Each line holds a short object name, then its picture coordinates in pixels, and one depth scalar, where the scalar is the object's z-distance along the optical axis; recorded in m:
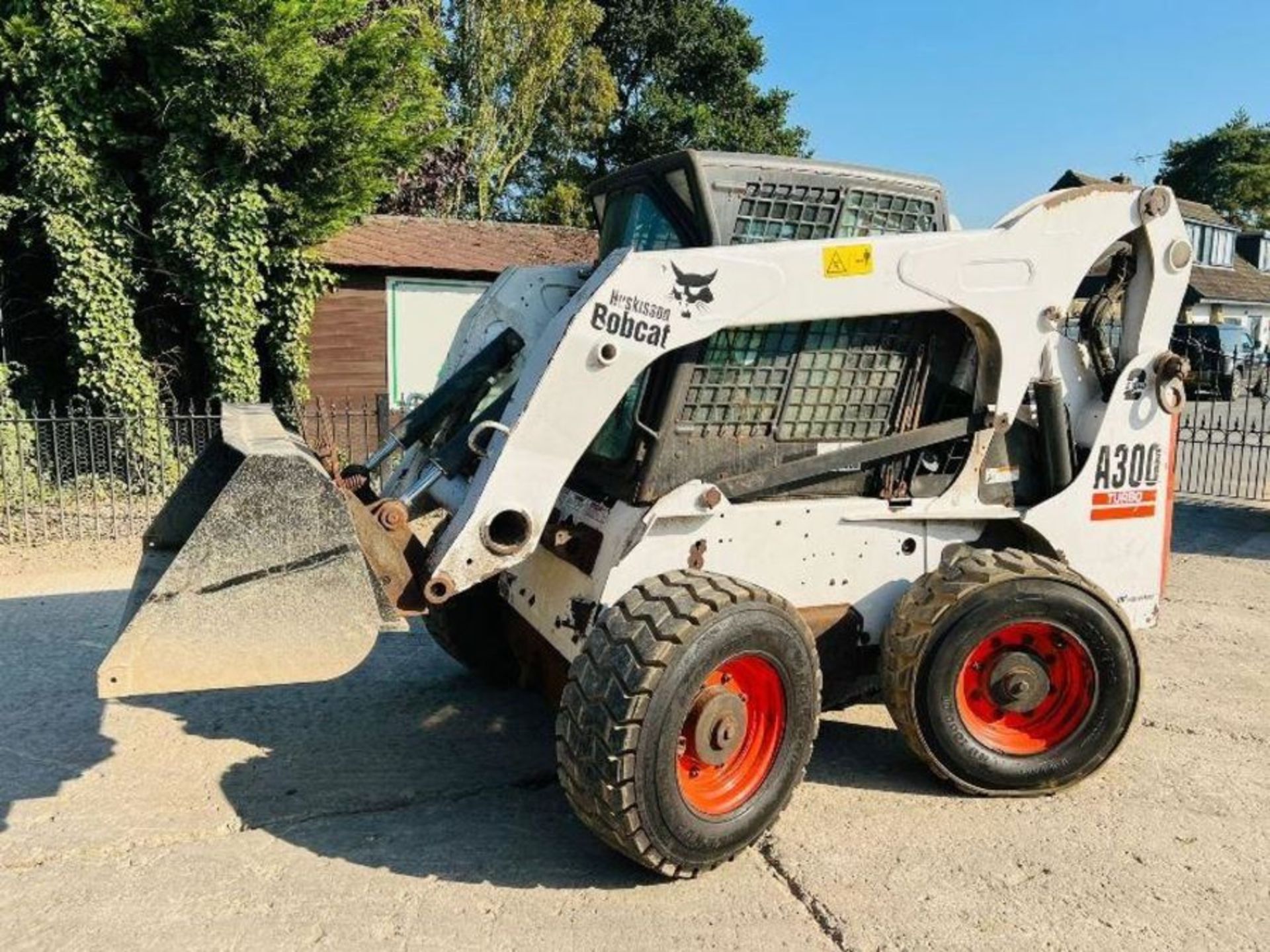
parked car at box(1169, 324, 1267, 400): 21.95
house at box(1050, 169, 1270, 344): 35.81
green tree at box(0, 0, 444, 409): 10.39
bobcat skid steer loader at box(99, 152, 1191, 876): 3.10
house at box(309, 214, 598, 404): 13.29
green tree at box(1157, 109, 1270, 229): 55.03
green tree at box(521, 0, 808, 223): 27.75
